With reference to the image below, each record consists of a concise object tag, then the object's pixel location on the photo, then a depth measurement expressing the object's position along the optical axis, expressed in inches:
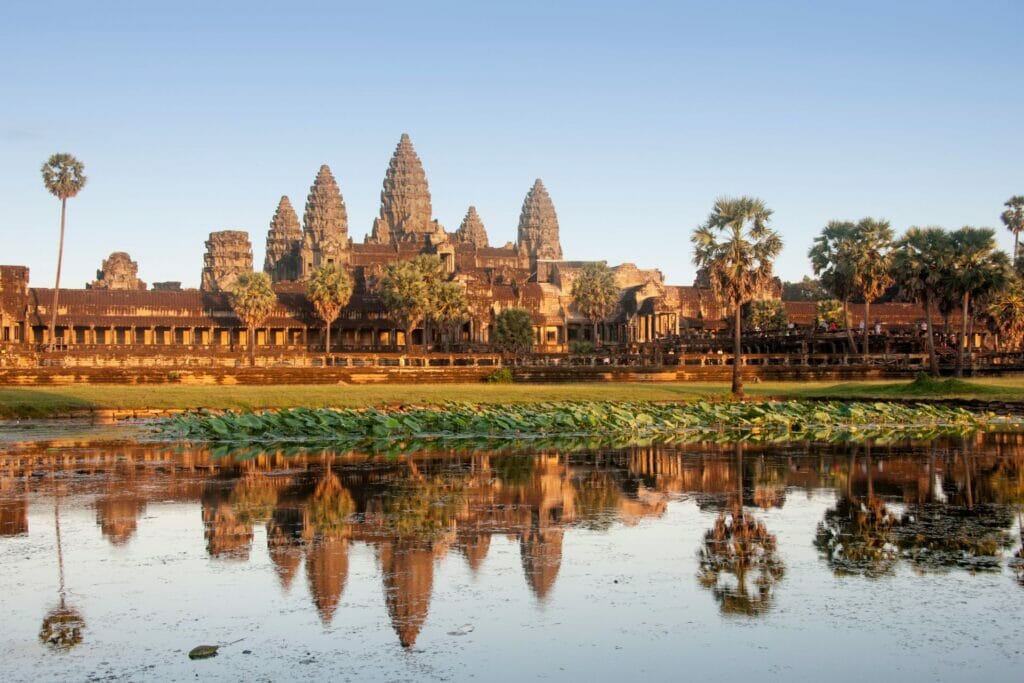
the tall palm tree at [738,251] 2042.3
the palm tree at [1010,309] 2738.7
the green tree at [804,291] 5705.7
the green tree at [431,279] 3619.6
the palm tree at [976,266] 2277.3
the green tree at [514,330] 3860.7
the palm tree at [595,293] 3924.7
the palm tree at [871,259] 2878.9
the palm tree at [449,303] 3654.0
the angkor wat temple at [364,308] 3868.1
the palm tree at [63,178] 3472.0
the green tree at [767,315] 3848.4
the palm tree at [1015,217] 4490.7
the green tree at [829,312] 3846.0
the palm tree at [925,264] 2311.5
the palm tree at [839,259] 2915.4
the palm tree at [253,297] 3654.0
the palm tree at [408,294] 3545.8
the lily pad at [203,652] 374.6
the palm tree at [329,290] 3772.1
